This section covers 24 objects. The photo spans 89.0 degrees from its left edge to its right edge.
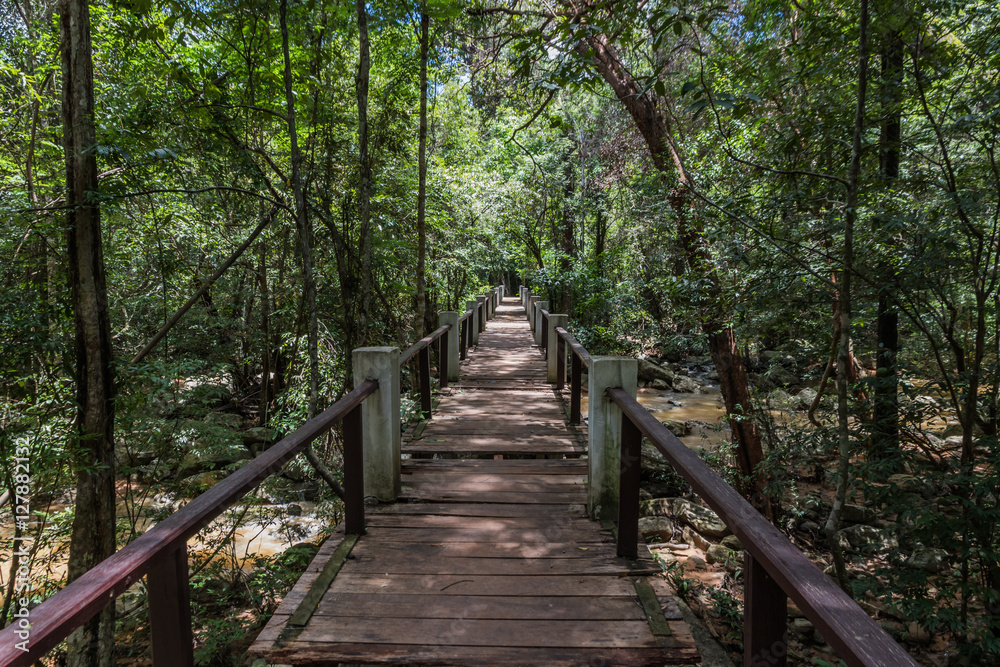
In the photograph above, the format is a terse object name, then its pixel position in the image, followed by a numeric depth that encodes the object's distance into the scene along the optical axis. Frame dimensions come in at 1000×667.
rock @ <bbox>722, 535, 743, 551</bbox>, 6.63
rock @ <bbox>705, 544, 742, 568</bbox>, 6.18
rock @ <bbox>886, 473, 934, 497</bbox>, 3.80
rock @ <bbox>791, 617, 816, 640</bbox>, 5.11
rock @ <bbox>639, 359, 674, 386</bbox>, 15.20
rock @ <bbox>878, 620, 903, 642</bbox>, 4.95
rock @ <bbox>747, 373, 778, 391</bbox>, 8.24
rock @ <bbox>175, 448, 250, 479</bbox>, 9.05
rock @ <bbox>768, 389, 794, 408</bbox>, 7.59
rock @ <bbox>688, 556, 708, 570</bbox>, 6.22
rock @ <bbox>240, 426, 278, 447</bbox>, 10.30
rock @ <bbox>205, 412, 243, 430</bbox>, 8.51
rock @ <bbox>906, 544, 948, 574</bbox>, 5.04
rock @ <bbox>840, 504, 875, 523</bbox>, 7.07
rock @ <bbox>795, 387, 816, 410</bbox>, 10.77
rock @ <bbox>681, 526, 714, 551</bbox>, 6.70
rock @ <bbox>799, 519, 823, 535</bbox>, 7.06
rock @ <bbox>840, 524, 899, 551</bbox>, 5.72
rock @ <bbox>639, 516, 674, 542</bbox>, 6.74
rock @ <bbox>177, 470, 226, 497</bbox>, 7.01
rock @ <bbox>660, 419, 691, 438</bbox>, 10.43
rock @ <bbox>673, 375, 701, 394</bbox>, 14.63
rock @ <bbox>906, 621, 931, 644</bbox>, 4.86
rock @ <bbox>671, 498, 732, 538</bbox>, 6.90
